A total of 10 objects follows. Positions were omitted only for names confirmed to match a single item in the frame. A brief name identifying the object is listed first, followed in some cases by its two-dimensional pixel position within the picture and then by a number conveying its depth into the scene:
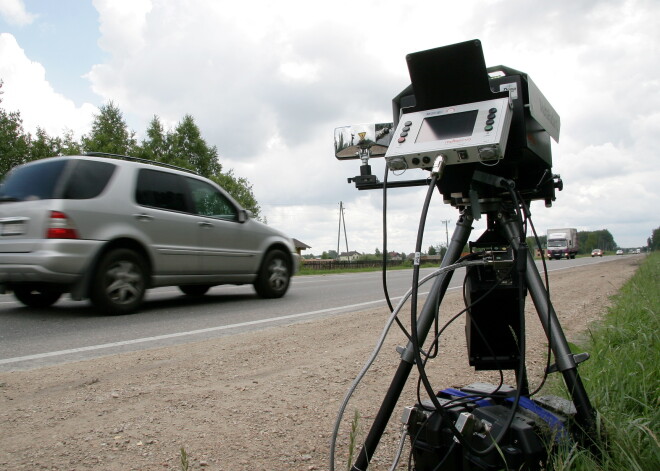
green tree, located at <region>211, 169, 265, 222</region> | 52.41
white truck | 48.03
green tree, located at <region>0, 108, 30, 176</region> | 37.64
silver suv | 5.44
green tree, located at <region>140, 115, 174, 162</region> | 51.53
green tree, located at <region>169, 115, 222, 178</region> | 52.38
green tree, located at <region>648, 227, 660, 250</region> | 118.50
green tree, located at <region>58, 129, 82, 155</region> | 46.16
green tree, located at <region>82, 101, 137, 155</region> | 46.22
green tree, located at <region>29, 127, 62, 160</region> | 44.12
